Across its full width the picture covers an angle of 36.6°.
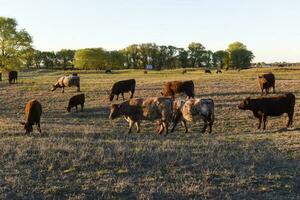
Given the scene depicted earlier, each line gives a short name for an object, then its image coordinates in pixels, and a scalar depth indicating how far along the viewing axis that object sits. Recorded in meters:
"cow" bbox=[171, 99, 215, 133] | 19.92
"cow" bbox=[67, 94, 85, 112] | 30.12
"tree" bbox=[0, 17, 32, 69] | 65.69
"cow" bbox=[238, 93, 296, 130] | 21.31
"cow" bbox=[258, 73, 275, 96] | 32.59
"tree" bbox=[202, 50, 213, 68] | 153.88
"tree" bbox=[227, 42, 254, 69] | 142.50
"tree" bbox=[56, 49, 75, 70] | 160.25
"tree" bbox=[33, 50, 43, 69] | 150.18
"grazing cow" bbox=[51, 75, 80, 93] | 41.03
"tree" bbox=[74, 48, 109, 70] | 131.88
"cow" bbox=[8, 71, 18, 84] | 55.34
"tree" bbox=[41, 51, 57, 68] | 154.38
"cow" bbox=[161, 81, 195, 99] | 31.44
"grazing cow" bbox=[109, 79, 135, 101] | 34.00
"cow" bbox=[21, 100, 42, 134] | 20.19
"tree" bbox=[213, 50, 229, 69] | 149.50
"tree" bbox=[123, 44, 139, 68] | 145.25
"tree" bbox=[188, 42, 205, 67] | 152.12
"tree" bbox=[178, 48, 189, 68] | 147.00
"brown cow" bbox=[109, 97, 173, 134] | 20.31
